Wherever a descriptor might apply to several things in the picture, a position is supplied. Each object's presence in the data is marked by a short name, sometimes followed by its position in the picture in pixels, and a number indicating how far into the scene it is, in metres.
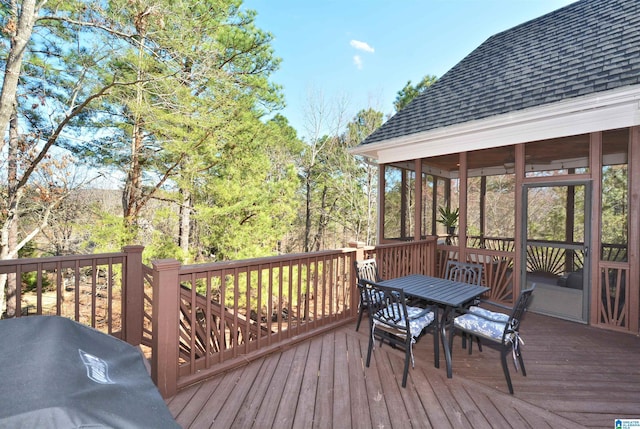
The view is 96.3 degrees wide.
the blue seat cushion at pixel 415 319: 2.53
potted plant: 6.01
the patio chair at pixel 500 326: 2.30
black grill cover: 0.68
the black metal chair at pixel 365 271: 3.27
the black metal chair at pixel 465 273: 3.64
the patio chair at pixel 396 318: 2.48
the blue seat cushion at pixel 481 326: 2.43
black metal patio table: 2.60
